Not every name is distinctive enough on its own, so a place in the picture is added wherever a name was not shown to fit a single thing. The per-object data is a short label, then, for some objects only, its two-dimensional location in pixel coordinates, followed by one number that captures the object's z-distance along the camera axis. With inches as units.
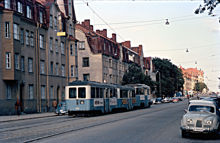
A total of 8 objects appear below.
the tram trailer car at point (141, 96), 1857.0
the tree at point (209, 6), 537.3
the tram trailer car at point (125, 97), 1569.9
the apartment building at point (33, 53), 1462.8
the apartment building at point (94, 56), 2637.8
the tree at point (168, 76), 4108.8
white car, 568.4
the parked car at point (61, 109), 1515.7
